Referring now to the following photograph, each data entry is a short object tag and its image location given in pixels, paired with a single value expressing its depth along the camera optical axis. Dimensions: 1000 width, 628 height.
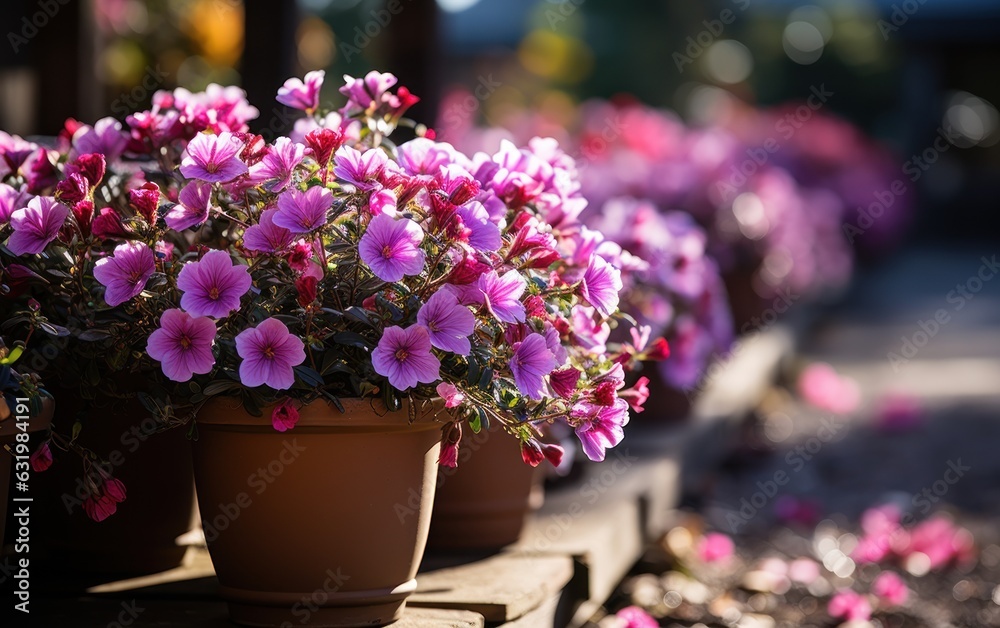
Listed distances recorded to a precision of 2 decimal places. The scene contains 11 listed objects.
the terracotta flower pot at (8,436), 1.38
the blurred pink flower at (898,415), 4.74
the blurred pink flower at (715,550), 2.94
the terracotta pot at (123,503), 1.69
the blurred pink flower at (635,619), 2.10
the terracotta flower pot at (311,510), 1.47
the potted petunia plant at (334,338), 1.36
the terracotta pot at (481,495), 1.98
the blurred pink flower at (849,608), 2.49
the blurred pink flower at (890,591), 2.64
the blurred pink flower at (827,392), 5.21
